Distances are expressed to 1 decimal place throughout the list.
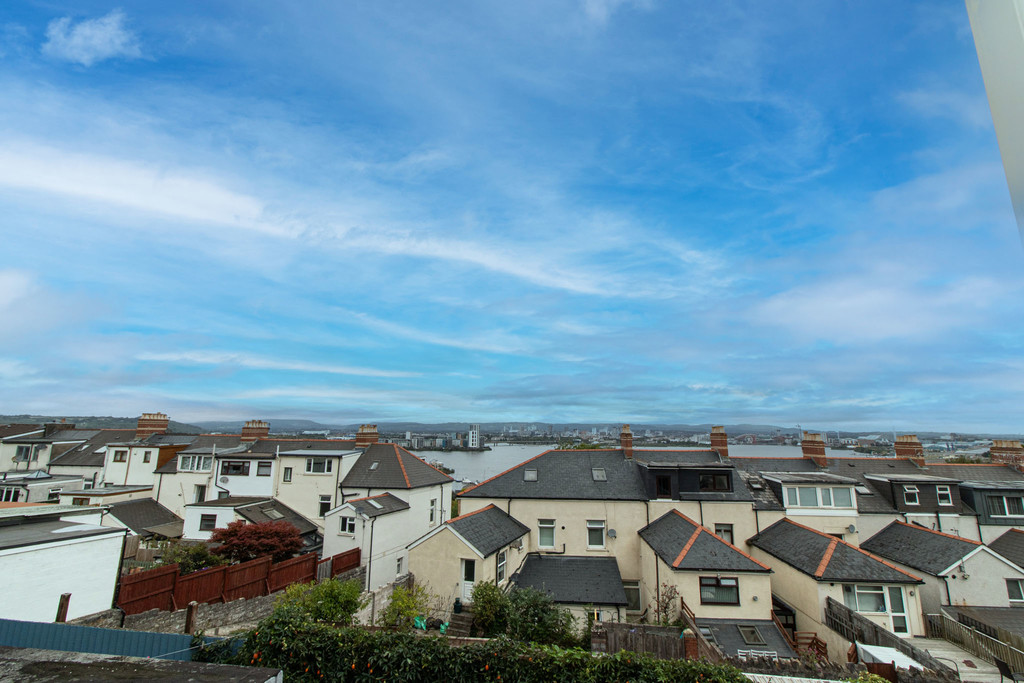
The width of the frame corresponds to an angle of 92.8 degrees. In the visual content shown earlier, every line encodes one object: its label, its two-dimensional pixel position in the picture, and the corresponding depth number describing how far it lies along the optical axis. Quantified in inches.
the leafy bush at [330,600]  519.8
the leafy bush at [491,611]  555.8
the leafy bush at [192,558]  703.1
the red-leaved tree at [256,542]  762.8
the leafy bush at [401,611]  551.2
